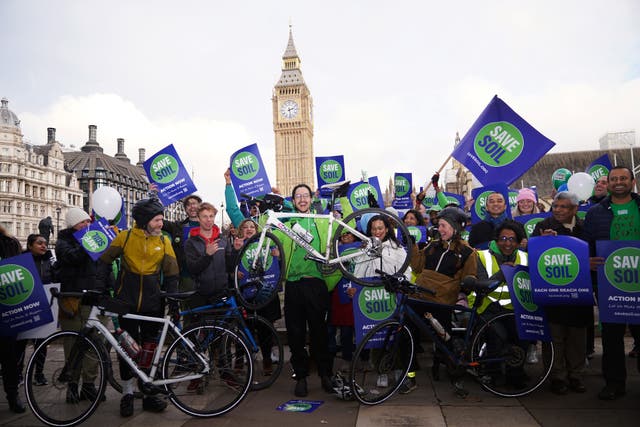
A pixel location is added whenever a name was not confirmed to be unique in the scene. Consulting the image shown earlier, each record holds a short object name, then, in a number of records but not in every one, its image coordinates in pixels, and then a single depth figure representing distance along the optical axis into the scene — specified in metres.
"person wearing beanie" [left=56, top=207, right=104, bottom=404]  5.46
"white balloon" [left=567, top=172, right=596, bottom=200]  9.20
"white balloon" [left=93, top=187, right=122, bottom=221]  7.50
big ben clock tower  96.88
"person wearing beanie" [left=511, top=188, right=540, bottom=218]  7.30
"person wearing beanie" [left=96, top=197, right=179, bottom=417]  4.99
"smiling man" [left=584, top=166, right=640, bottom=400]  4.86
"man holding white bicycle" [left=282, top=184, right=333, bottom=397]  5.36
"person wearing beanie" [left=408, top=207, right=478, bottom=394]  5.37
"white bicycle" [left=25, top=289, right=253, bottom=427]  4.51
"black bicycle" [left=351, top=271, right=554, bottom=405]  4.98
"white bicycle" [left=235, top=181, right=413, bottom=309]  5.57
